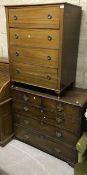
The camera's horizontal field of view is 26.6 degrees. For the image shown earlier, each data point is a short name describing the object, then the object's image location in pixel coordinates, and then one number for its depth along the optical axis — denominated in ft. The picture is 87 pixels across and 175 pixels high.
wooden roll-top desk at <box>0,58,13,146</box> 7.71
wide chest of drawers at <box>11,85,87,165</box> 6.52
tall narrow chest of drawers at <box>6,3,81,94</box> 5.82
